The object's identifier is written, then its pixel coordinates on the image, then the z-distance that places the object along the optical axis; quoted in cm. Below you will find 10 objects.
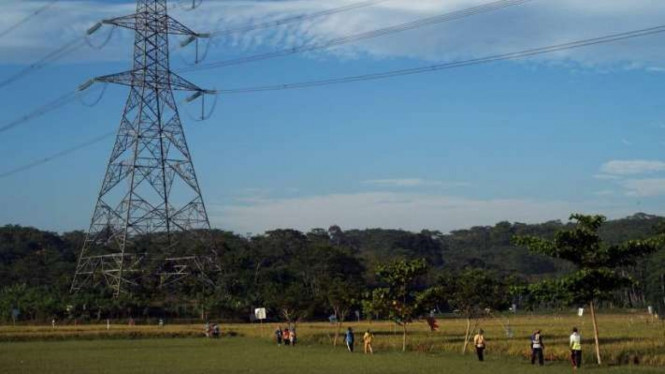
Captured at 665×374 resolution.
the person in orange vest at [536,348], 3500
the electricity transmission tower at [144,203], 7074
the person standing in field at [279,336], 5519
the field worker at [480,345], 3797
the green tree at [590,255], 3372
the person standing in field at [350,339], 4666
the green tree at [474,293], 4953
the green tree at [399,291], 4922
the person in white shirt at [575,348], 3238
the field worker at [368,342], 4488
